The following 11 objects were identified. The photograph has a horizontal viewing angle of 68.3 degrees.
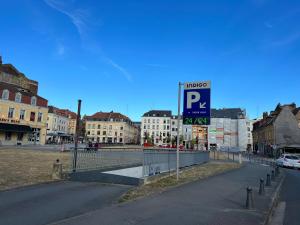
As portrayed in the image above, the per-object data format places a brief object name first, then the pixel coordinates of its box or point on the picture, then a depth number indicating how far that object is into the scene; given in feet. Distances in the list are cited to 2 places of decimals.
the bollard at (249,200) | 19.88
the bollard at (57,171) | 30.85
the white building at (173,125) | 313.39
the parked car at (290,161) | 77.24
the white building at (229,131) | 264.05
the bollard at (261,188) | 25.38
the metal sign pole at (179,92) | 36.95
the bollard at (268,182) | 32.01
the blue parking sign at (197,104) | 35.67
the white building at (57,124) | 204.69
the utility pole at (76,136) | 32.77
